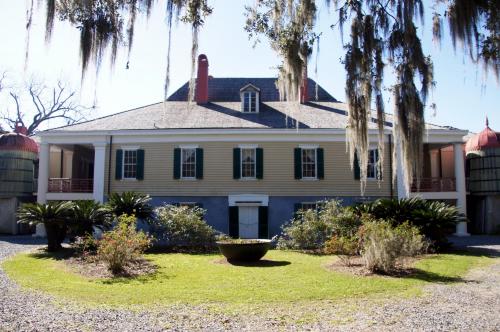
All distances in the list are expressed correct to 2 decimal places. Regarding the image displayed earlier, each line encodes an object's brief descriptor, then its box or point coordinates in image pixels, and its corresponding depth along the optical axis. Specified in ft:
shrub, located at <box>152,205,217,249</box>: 56.95
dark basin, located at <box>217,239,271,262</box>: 44.52
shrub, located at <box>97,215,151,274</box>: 37.52
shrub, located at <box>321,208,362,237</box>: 54.34
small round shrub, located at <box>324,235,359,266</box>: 42.35
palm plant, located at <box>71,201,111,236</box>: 51.24
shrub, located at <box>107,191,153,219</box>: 56.80
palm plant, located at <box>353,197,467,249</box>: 53.11
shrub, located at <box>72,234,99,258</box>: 46.36
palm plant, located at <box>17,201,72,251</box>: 50.75
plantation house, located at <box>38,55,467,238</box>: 72.79
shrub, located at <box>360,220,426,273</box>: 36.73
